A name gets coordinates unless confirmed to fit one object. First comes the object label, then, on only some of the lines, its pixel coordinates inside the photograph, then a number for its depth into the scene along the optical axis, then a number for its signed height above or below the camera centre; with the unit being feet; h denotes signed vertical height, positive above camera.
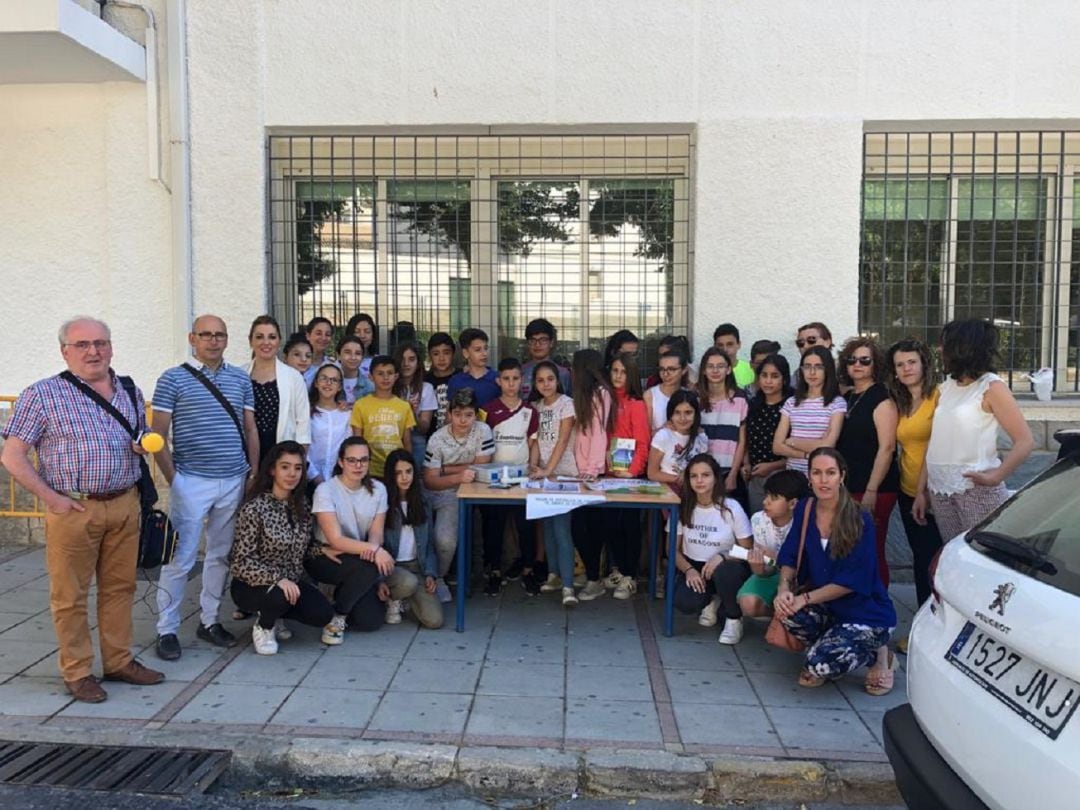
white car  6.66 -2.81
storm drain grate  11.38 -5.82
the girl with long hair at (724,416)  18.13 -1.52
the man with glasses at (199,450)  15.19 -1.95
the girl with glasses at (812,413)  16.79 -1.34
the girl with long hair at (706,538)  16.39 -3.74
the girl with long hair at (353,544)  16.10 -3.79
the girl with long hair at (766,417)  17.58 -1.49
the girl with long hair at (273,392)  16.71 -0.99
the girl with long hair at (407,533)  16.97 -3.80
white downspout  21.61 +4.13
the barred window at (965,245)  23.63 +2.79
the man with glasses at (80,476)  12.84 -2.06
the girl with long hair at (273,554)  15.44 -3.87
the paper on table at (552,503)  15.98 -2.97
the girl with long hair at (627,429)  18.40 -1.83
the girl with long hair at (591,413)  18.20 -1.47
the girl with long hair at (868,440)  16.20 -1.82
